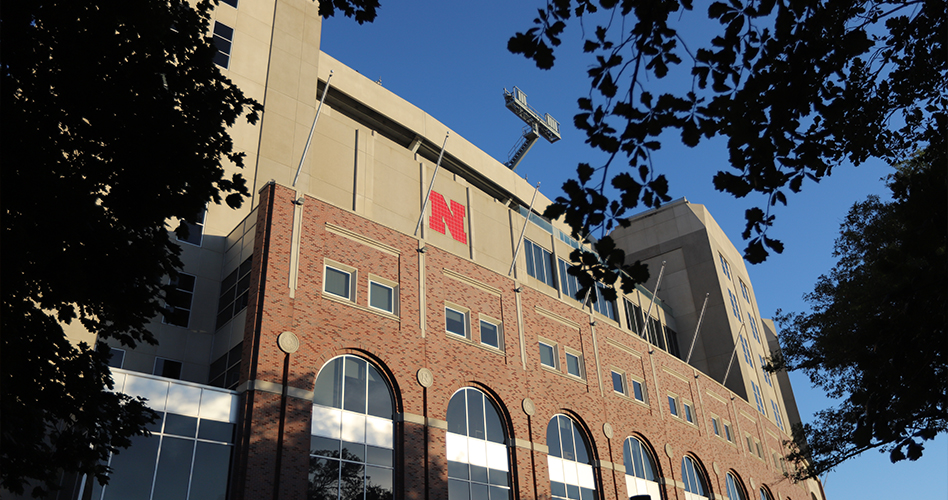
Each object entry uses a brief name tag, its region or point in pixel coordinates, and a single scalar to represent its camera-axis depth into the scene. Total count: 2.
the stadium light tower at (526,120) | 64.31
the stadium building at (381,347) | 20.52
